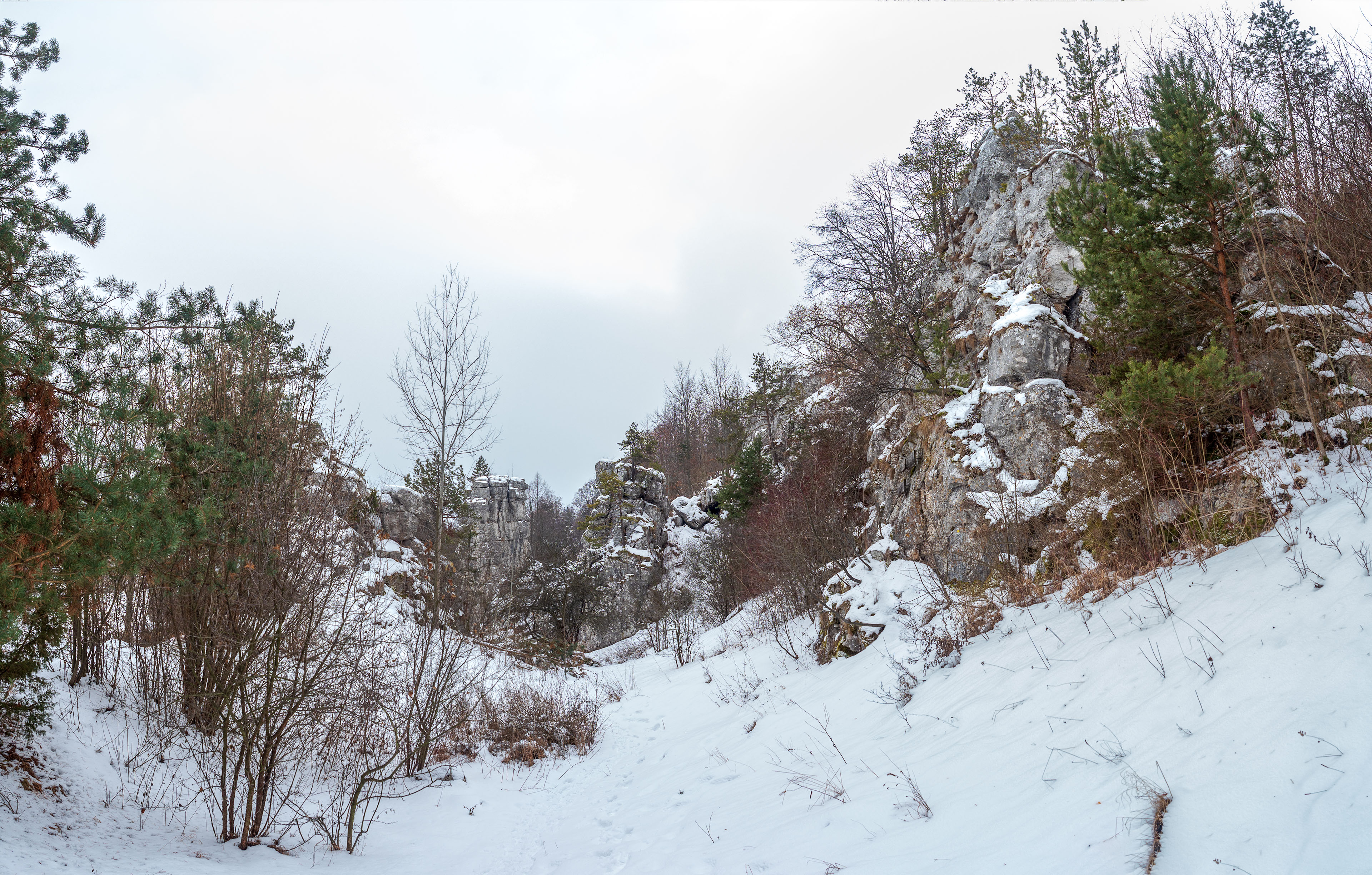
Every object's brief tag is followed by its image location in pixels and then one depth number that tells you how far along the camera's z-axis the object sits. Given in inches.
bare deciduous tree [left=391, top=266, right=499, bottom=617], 360.8
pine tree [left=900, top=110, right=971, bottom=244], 749.3
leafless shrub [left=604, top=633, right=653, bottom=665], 838.5
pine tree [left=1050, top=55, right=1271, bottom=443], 276.4
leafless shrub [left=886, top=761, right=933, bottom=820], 167.2
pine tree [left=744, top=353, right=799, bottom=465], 1115.3
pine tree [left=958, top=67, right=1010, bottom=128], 714.2
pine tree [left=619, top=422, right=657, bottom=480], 1302.9
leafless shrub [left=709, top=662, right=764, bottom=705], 393.4
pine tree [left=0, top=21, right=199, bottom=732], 158.1
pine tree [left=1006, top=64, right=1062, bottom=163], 577.3
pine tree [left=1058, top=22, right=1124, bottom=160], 589.3
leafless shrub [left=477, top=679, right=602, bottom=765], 354.0
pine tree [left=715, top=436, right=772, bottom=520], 918.4
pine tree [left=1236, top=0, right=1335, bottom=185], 507.8
